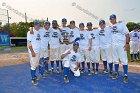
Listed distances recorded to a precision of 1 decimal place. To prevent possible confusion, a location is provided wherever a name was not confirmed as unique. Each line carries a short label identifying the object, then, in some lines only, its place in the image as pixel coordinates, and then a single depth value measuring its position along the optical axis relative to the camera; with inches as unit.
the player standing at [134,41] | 252.7
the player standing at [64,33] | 174.8
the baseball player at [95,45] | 173.3
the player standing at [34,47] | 142.8
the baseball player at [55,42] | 174.6
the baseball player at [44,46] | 164.8
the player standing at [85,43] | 172.6
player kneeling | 156.7
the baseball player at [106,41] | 163.5
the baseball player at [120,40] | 145.1
